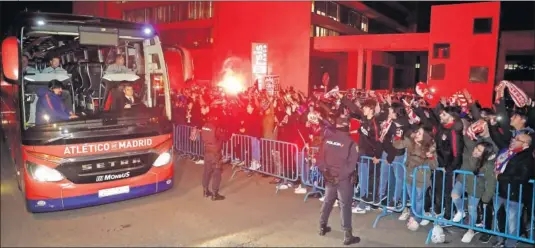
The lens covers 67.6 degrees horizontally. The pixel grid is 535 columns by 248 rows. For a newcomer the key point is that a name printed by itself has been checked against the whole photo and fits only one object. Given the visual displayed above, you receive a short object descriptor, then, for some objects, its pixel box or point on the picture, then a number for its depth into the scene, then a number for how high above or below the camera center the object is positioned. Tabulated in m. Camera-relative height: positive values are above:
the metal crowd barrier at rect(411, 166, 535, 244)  5.76 -1.79
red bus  6.55 -0.46
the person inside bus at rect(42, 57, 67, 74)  7.66 +0.32
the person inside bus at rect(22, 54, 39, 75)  6.82 +0.27
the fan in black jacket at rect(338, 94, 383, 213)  7.53 -1.02
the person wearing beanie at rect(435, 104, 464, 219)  6.44 -0.91
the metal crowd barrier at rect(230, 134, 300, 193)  9.12 -1.64
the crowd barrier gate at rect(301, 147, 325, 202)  8.37 -1.77
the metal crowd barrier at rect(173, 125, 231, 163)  11.97 -1.73
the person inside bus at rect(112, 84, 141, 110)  7.60 -0.27
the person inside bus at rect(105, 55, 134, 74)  7.98 +0.36
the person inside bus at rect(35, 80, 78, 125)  6.75 -0.42
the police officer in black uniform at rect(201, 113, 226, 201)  8.11 -1.27
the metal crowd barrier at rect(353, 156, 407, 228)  7.07 -1.71
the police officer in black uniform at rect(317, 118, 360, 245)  5.88 -1.11
